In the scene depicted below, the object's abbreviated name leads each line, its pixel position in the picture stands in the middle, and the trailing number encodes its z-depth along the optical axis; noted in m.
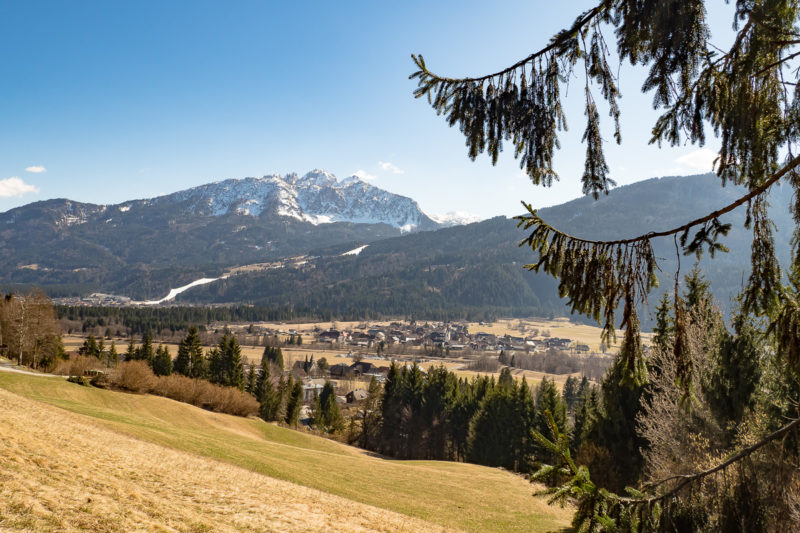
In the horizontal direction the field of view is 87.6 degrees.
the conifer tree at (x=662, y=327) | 19.09
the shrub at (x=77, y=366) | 39.94
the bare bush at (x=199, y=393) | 38.35
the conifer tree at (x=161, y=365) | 53.81
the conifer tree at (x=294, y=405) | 55.31
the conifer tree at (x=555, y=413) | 33.53
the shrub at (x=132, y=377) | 36.22
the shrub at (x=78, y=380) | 34.00
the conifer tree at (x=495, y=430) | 39.50
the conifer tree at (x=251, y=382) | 54.59
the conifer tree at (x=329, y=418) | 57.33
